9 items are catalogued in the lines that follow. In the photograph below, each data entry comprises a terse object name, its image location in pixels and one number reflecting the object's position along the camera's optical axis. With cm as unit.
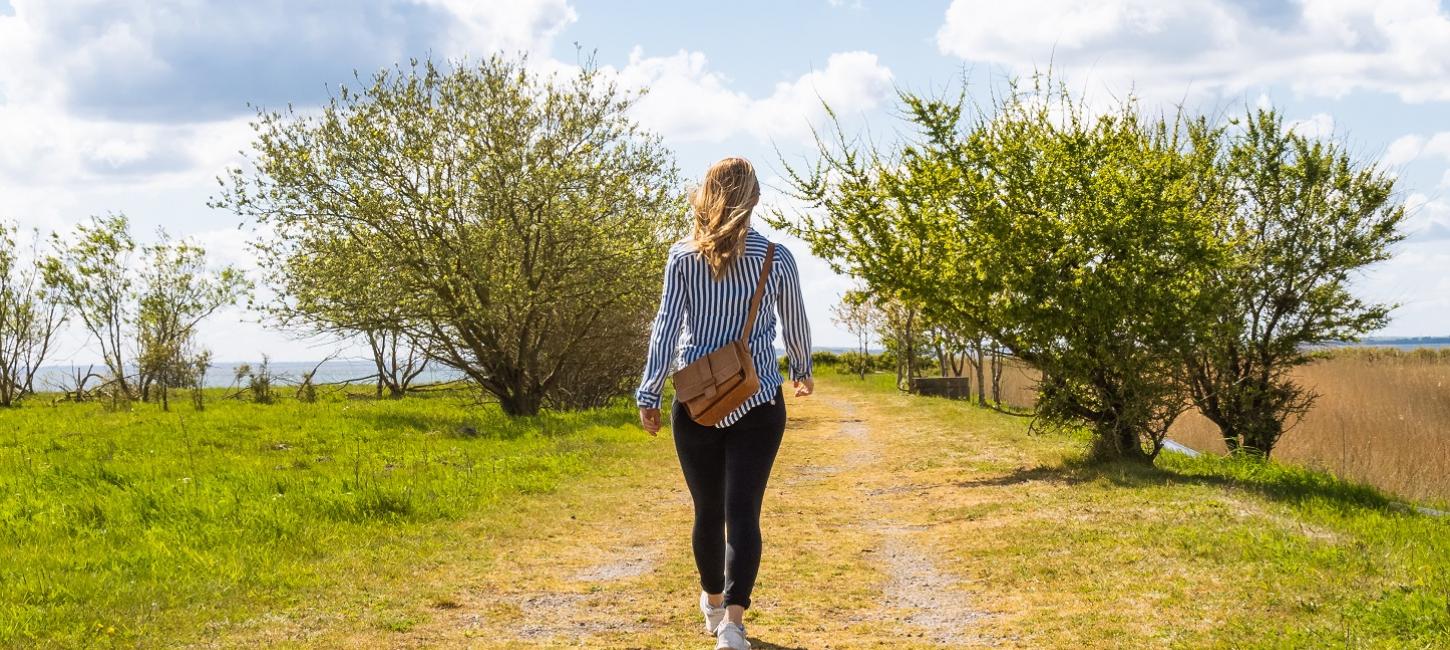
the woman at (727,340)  504
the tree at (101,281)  3409
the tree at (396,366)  3065
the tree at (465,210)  2245
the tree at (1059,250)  1273
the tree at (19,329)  3306
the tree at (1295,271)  1686
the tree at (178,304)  3184
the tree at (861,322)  4525
